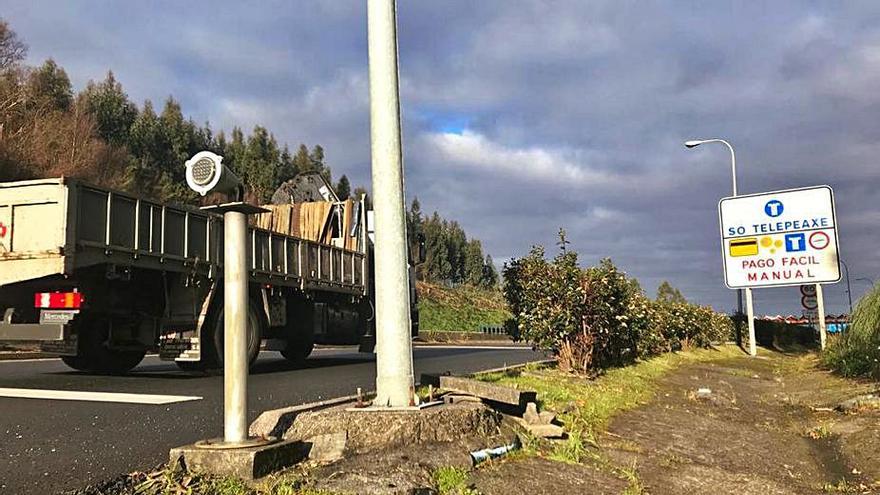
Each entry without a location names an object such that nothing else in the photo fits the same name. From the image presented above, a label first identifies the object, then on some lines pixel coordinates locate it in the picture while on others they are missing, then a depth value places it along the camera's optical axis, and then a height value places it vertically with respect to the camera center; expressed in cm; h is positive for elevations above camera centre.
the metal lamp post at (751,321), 2095 -39
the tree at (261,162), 5878 +1527
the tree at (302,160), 6819 +1672
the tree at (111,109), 5547 +1877
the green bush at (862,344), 1190 -76
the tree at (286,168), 6434 +1540
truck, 774 +69
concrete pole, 504 +77
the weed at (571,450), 512 -105
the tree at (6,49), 3772 +1583
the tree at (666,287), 6646 +242
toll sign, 1900 +197
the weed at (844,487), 527 -142
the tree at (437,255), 7775 +764
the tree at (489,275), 8850 +574
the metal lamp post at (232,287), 411 +25
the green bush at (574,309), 1052 +10
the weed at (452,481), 397 -95
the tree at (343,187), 6669 +1386
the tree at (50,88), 4191 +1756
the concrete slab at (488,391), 566 -60
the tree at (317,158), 6815 +1728
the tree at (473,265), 8669 +690
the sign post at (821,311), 1827 -15
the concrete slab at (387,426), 445 -68
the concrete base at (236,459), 387 -75
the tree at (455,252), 8500 +856
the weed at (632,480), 462 -119
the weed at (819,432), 776 -144
